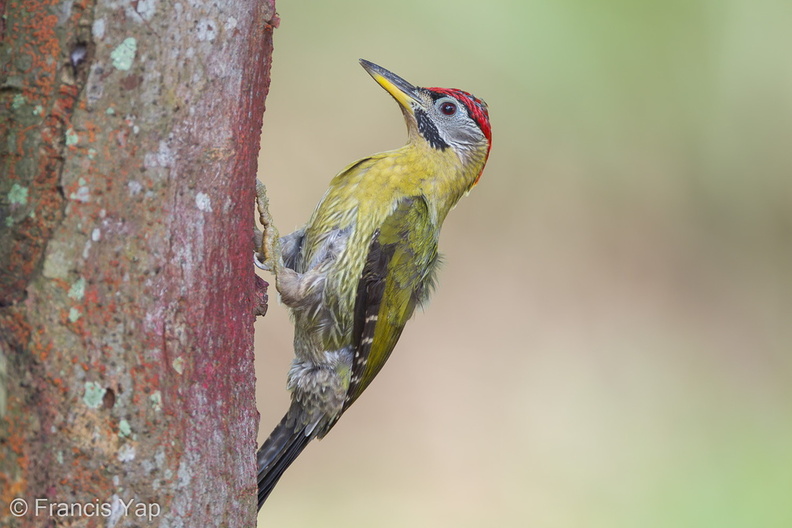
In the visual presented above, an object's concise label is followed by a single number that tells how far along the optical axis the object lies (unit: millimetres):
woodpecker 6107
